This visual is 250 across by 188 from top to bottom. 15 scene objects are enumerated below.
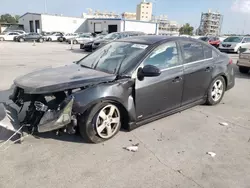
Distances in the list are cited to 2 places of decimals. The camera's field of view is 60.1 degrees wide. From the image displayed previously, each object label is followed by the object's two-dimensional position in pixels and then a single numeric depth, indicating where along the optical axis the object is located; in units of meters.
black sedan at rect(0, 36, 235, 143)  3.02
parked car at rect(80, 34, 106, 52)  16.92
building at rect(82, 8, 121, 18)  102.49
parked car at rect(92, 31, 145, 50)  15.96
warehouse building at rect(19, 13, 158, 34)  41.53
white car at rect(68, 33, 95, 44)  28.74
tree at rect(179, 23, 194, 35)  93.50
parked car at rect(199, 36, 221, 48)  23.48
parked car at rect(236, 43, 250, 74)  8.47
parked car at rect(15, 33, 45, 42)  29.98
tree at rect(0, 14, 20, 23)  88.89
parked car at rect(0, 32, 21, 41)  30.52
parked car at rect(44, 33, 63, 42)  33.75
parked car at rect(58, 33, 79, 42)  32.35
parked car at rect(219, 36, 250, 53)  18.88
